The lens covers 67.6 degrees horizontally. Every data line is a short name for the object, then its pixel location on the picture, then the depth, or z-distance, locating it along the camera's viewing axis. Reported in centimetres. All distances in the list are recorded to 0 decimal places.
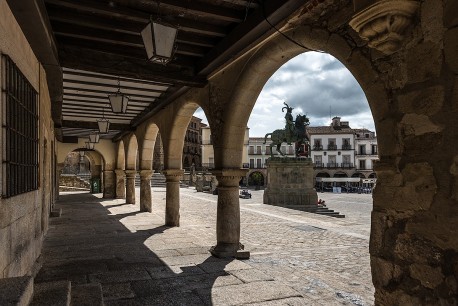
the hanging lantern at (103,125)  870
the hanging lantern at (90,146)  1464
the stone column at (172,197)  839
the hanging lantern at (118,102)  608
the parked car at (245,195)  2086
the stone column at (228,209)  554
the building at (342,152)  4809
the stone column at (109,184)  1695
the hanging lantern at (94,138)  1197
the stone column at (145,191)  1128
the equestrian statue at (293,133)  1881
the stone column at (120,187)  1650
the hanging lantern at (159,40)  351
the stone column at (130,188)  1386
